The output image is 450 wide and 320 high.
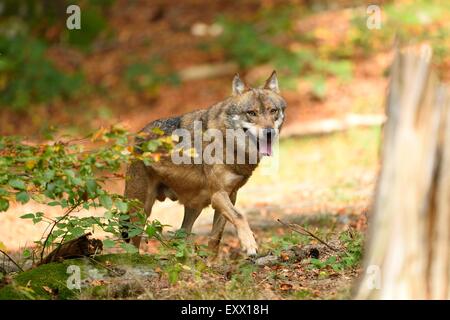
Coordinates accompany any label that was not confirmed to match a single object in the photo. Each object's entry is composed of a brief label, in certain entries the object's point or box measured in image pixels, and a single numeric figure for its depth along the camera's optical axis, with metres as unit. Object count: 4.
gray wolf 16.50
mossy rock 12.39
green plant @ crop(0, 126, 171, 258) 12.38
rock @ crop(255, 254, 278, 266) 14.58
